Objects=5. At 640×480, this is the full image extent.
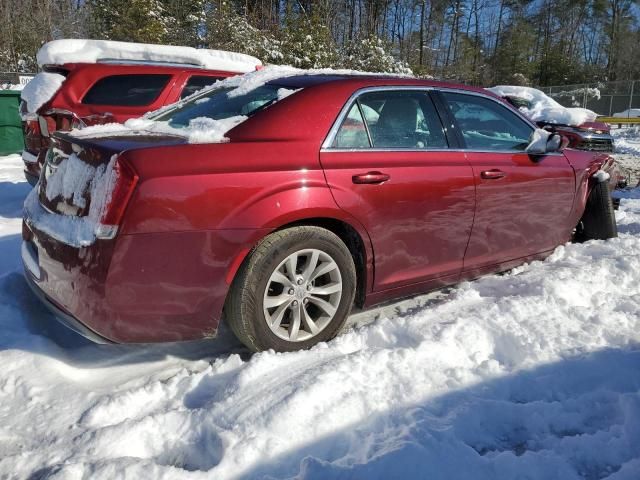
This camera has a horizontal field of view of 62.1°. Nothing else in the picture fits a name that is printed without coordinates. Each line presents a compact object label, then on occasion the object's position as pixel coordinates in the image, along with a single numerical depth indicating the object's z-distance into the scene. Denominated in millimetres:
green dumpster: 10812
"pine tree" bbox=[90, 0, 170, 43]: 19672
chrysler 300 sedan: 2359
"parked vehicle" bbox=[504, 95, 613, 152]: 10102
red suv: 5637
